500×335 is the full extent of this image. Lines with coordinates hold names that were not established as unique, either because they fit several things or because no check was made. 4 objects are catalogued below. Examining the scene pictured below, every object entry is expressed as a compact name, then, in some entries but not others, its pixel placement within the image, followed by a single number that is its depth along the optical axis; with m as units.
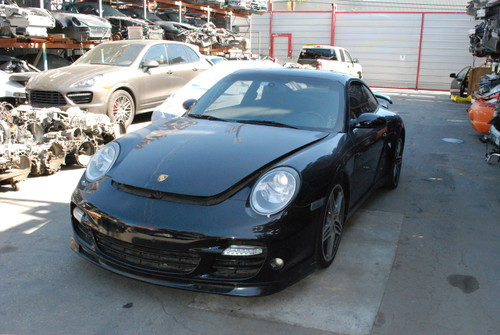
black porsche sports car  2.74
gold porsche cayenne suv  7.98
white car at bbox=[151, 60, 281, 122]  7.22
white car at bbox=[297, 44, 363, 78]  18.06
